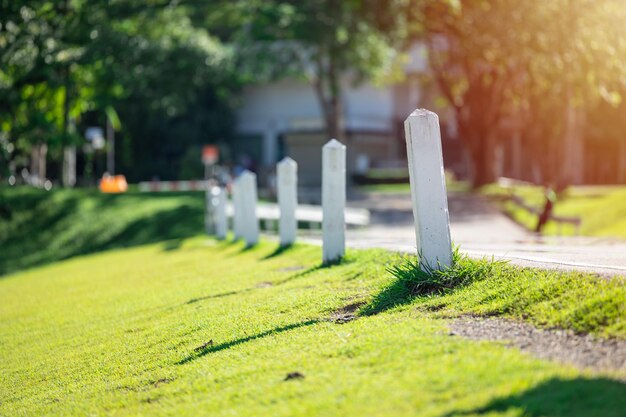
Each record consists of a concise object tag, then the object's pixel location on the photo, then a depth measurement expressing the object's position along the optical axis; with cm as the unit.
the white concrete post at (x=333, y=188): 1246
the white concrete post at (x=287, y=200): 1542
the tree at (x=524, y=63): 2681
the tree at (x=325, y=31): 3441
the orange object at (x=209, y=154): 4719
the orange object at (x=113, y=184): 4312
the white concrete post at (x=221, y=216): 2239
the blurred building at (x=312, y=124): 6197
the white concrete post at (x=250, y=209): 1775
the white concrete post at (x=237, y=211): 1912
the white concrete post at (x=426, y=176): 898
